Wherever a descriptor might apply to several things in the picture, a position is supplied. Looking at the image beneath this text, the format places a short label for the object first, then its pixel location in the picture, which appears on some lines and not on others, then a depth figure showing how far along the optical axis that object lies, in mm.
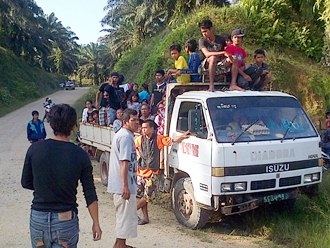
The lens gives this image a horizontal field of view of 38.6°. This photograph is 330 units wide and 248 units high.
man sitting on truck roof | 7254
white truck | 6020
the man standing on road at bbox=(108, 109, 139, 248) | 5387
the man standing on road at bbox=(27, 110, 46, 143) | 12216
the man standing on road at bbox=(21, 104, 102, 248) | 3463
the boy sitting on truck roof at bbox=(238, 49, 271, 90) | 7621
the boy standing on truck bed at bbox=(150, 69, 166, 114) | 9194
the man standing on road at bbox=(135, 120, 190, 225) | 7125
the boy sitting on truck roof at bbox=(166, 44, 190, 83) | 8766
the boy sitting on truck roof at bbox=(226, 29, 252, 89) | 7453
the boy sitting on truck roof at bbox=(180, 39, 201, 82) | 8133
